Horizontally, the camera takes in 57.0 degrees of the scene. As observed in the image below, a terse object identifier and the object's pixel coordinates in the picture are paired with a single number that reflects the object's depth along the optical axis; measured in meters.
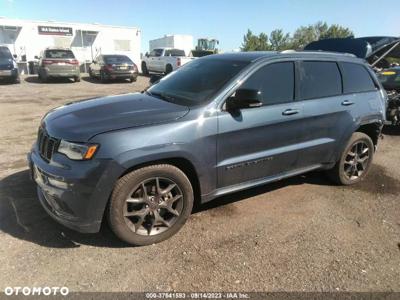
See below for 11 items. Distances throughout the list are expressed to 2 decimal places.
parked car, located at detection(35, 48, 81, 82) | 19.44
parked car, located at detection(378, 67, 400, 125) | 8.08
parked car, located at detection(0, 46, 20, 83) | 18.33
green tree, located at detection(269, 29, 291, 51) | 60.42
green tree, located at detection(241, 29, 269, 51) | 56.00
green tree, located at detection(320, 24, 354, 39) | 60.19
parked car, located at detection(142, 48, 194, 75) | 22.80
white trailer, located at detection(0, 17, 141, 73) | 25.20
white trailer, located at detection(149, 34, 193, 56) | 31.64
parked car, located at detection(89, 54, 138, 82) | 20.23
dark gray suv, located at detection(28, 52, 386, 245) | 3.20
